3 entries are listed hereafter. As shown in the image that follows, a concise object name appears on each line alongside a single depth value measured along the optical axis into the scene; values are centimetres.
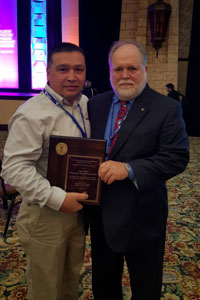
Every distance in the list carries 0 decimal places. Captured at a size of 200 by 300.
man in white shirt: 128
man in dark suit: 132
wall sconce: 578
